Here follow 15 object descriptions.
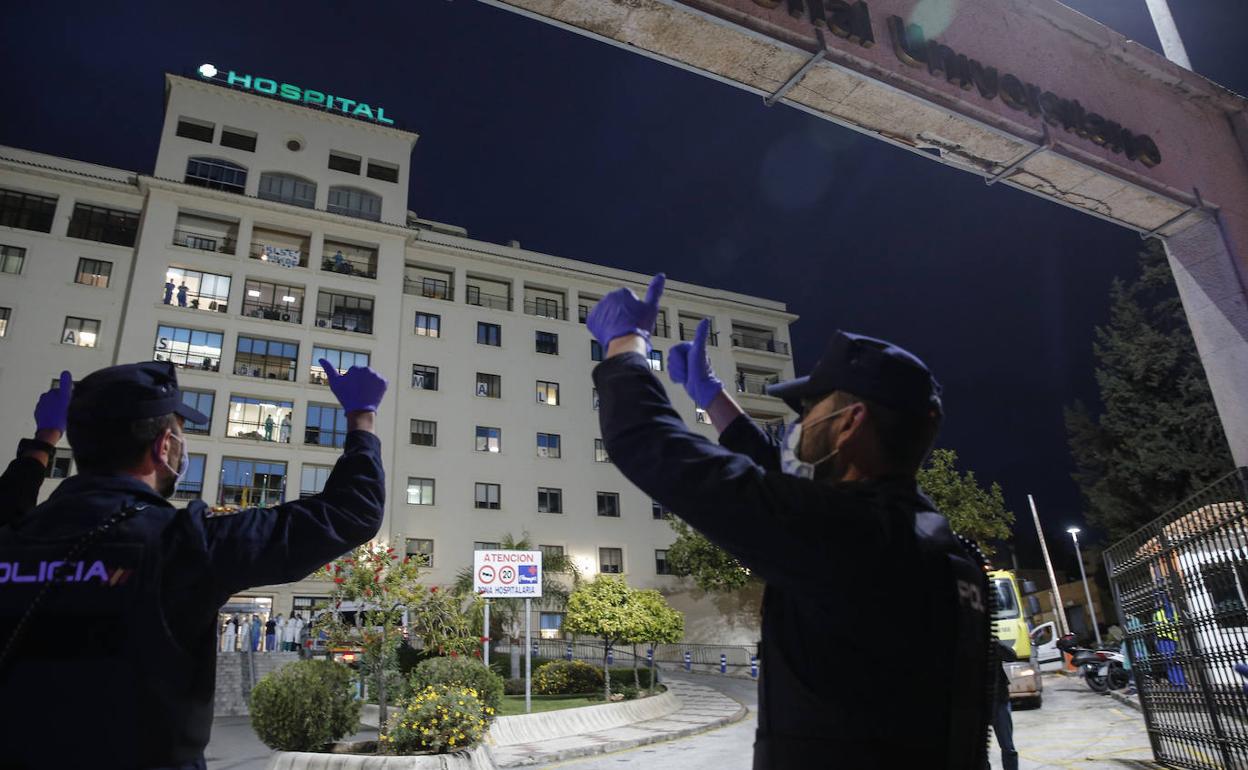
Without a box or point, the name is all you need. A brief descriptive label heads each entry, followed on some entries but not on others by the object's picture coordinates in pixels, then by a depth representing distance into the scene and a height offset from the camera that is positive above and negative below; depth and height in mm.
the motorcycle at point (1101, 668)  16125 -689
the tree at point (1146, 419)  28016 +8014
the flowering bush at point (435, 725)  9773 -718
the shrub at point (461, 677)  10766 -149
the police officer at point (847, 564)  1642 +178
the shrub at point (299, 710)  10062 -461
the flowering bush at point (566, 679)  20766 -482
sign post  17359 +1969
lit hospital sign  39281 +29637
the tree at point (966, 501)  30969 +5623
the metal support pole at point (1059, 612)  33000 +1070
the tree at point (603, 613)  20000 +1171
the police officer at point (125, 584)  1960 +253
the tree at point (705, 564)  34500 +3998
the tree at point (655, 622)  20266 +918
